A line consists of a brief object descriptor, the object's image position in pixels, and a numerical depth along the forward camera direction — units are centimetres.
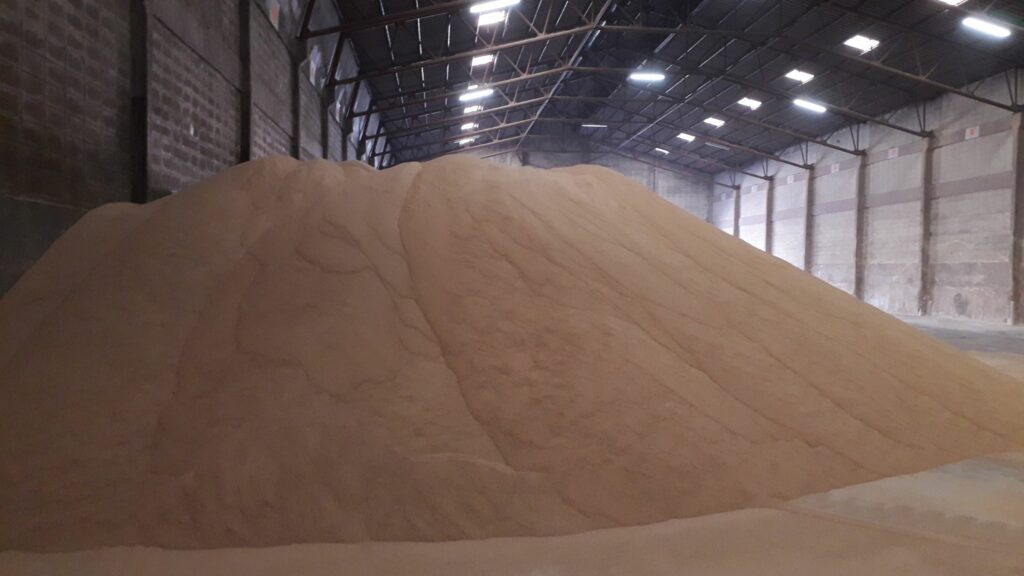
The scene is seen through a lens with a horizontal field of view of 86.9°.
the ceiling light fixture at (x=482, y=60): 1619
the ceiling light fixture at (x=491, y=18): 1334
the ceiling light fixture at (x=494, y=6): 1162
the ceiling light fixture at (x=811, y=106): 1603
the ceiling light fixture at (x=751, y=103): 1815
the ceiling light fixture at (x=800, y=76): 1545
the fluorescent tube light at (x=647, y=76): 1662
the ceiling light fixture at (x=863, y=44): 1296
